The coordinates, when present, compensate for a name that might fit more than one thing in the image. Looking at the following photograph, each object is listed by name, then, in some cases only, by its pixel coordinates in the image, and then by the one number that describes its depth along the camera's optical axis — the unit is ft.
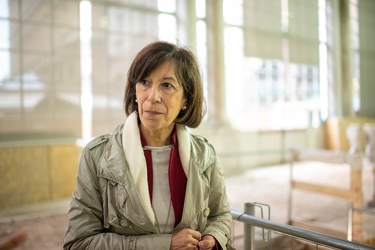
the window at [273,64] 24.98
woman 3.82
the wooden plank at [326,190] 10.37
